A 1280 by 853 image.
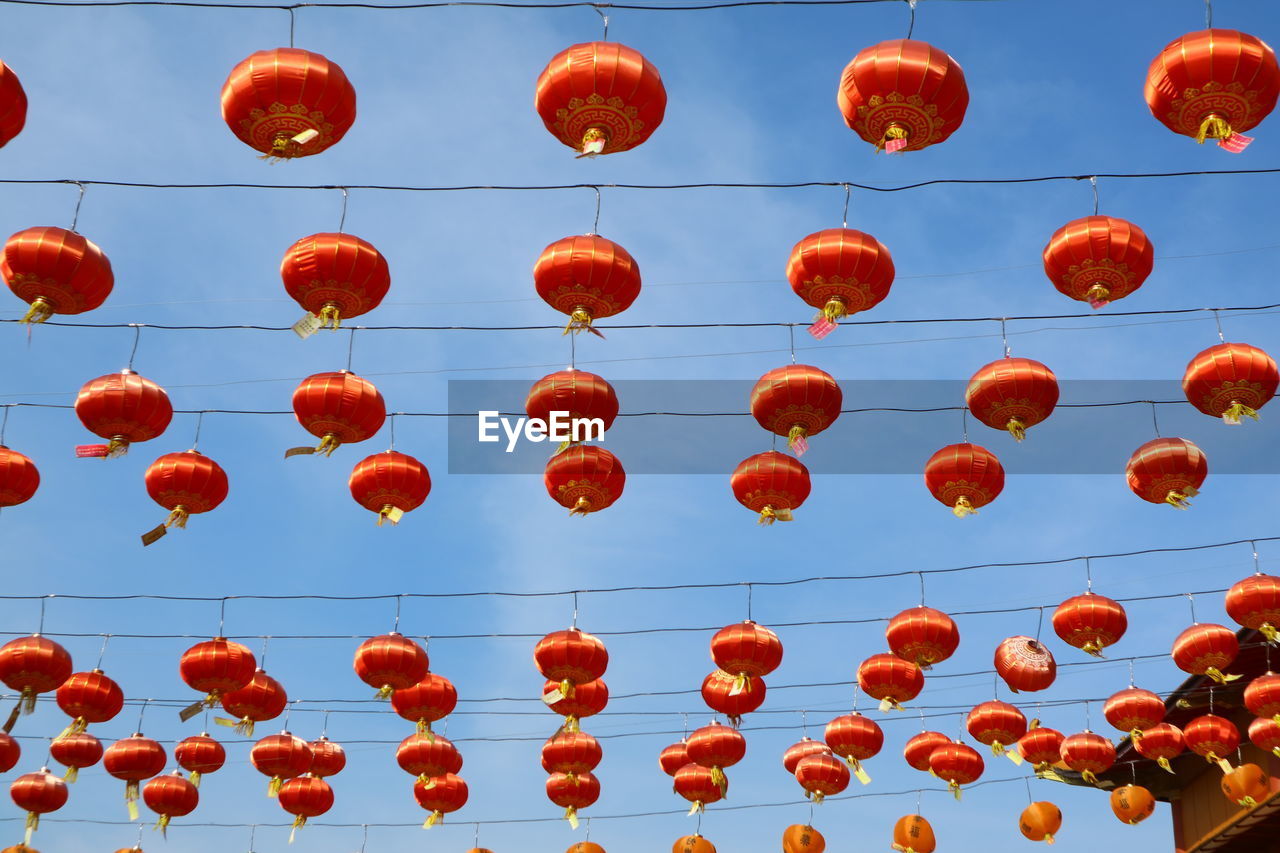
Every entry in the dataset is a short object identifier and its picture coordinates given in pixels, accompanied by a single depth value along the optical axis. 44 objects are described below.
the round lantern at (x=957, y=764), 14.98
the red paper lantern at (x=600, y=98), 7.53
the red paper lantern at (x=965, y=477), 10.81
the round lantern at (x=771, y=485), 10.69
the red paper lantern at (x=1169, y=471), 10.98
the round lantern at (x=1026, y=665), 13.34
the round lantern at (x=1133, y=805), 16.08
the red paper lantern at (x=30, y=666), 13.20
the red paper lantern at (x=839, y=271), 8.78
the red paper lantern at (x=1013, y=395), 9.68
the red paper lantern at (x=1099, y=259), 8.73
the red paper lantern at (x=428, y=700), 14.04
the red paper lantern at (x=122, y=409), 9.92
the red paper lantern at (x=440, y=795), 15.97
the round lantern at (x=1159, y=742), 15.28
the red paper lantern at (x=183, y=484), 11.01
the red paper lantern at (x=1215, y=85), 7.30
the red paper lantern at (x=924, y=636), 12.70
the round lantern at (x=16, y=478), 10.84
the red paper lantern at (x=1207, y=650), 13.21
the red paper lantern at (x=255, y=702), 14.05
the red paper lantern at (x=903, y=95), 7.48
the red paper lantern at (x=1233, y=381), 9.76
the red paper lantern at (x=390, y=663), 13.09
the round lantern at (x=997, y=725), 14.35
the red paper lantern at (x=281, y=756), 14.76
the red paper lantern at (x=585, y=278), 8.65
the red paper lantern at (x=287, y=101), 7.59
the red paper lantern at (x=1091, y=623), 12.57
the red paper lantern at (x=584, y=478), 10.40
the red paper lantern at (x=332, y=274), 8.79
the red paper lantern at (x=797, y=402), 9.80
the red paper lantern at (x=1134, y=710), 14.05
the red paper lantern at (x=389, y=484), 10.91
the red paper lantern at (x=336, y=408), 9.86
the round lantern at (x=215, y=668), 13.13
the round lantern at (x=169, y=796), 15.77
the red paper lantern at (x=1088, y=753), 15.10
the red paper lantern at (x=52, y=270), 8.77
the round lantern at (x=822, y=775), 14.99
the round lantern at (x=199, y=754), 15.31
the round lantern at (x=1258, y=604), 12.07
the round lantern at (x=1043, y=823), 16.34
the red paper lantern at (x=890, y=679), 13.38
